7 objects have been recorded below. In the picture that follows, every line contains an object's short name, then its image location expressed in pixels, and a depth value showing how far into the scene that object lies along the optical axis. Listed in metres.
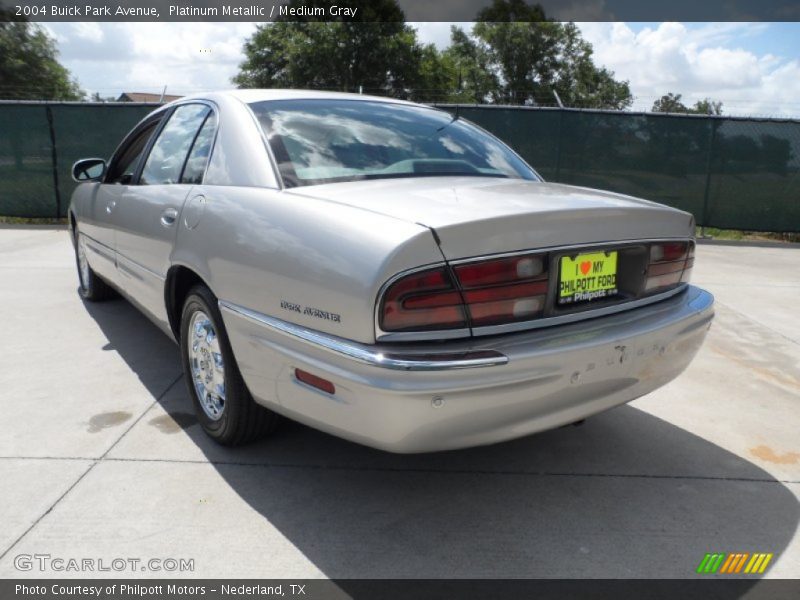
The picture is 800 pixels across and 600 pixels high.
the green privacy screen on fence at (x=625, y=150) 10.62
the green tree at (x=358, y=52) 42.41
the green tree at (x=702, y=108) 63.64
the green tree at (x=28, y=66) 42.25
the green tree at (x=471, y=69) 57.72
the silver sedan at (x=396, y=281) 2.07
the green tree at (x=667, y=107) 39.95
